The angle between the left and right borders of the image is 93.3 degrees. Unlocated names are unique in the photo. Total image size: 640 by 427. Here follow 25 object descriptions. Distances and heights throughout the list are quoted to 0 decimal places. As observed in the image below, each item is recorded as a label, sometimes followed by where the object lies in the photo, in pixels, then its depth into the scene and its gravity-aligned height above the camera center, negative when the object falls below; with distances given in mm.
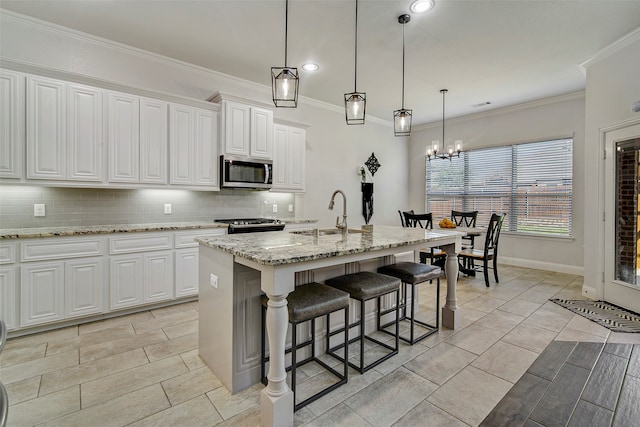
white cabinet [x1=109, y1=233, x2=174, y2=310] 3096 -635
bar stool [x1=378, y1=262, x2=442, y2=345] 2592 -556
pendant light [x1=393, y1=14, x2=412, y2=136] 3020 +924
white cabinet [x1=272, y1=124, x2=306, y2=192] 4566 +818
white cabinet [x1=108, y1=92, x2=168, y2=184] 3225 +796
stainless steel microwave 3939 +521
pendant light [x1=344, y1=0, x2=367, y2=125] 2572 +909
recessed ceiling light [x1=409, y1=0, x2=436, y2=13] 2689 +1873
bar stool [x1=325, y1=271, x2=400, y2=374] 2172 -567
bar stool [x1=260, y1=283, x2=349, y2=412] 1796 -598
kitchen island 1638 -449
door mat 2941 -1090
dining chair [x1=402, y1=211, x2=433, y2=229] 4652 -98
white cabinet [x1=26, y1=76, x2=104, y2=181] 2811 +775
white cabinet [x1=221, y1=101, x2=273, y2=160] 3936 +1092
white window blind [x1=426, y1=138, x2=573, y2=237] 5137 +518
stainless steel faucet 2673 -131
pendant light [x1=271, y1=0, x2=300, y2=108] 2254 +943
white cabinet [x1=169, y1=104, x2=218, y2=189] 3621 +814
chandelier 4963 +1070
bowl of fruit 4617 -185
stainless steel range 3783 -180
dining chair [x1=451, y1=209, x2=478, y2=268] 5028 -135
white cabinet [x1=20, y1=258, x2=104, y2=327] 2674 -745
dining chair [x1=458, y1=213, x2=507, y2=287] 4309 -531
